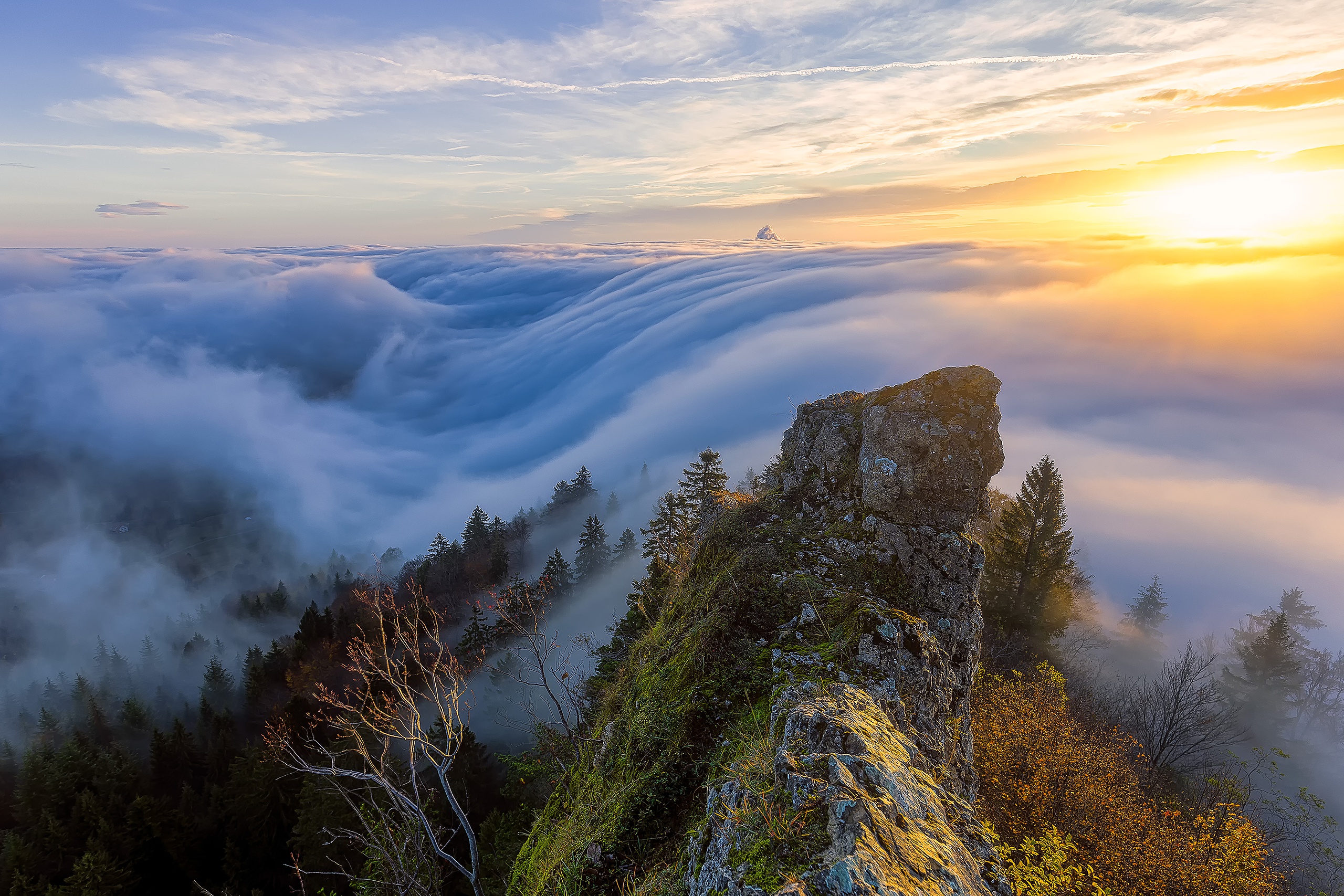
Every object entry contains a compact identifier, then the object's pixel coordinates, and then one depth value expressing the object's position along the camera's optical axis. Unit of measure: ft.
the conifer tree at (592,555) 245.86
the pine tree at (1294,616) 241.14
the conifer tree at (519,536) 331.57
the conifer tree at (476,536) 265.54
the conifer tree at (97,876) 79.56
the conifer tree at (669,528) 94.53
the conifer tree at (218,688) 214.28
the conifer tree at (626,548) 277.85
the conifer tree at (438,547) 264.11
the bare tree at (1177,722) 97.40
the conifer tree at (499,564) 225.15
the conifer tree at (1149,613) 270.87
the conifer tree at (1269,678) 170.30
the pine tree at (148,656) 382.83
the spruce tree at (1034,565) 114.42
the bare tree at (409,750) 32.73
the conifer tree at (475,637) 131.44
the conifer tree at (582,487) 359.25
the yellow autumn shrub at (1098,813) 54.49
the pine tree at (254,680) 170.91
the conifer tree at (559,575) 208.54
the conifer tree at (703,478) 102.78
